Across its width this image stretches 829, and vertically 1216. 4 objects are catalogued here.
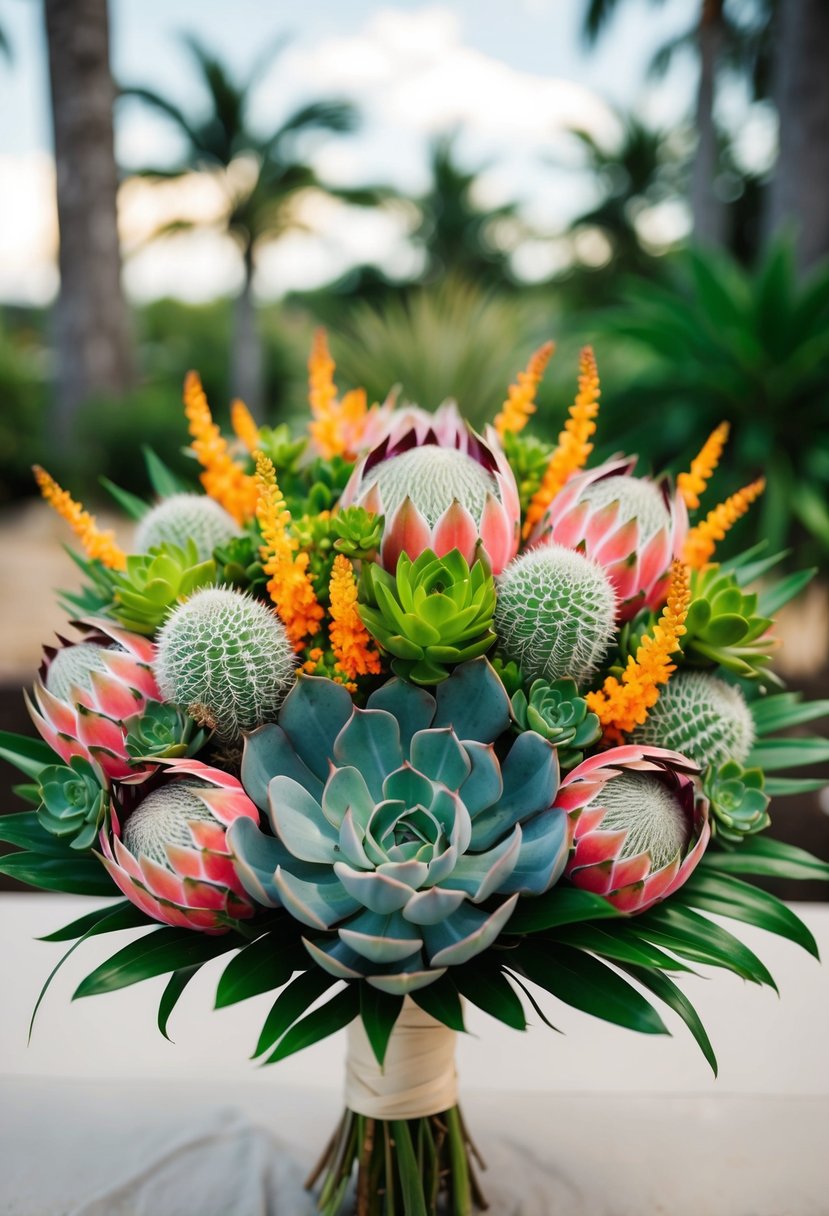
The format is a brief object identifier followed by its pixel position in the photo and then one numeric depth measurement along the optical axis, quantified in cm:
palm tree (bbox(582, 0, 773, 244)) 693
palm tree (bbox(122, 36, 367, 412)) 1062
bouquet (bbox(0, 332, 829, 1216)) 44
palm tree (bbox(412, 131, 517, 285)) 1520
